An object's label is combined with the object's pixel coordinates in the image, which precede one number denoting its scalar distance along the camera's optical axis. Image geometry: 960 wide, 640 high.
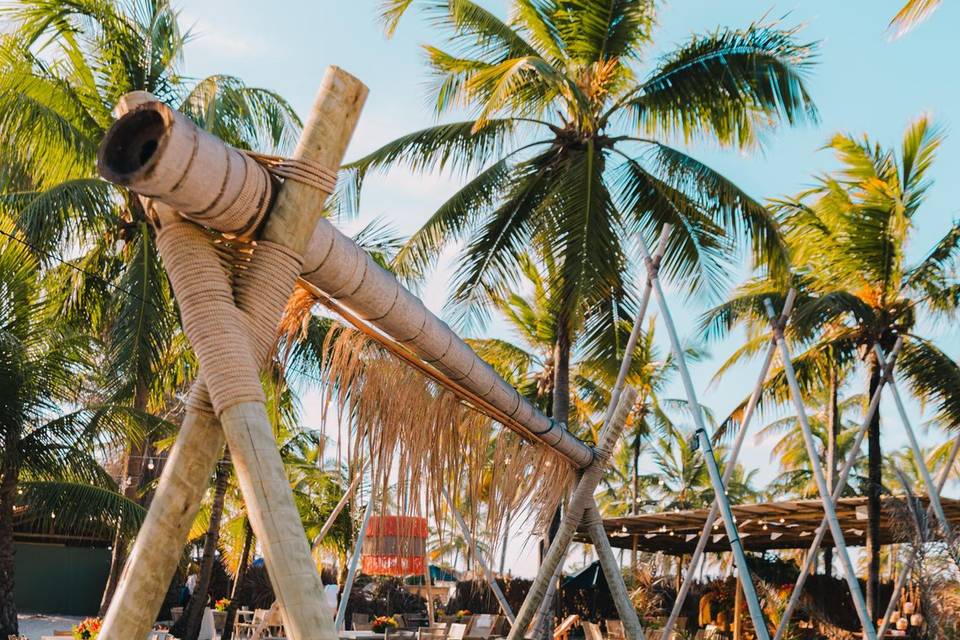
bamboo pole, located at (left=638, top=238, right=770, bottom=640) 7.50
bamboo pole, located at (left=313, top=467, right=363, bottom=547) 4.43
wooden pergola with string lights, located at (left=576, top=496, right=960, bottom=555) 12.74
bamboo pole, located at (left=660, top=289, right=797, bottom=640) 8.90
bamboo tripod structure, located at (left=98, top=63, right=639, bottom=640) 2.75
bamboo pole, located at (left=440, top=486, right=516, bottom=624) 5.18
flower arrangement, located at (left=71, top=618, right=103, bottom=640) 7.62
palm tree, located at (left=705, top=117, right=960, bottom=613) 13.49
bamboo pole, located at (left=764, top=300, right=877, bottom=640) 8.42
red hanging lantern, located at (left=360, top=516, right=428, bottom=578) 4.83
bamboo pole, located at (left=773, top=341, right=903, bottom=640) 11.16
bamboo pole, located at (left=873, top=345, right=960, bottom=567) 10.05
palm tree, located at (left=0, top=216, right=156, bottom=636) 11.34
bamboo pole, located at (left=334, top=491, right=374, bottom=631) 9.72
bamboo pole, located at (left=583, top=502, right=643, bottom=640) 6.88
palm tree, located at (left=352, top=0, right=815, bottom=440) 11.37
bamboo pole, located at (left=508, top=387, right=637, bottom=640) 6.70
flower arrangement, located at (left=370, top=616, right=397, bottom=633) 14.62
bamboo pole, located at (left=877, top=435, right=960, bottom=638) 11.28
